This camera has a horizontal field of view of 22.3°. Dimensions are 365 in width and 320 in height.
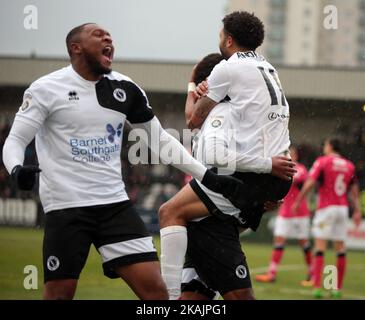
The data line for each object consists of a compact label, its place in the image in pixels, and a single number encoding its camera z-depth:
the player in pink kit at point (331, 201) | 12.10
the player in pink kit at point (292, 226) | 13.20
